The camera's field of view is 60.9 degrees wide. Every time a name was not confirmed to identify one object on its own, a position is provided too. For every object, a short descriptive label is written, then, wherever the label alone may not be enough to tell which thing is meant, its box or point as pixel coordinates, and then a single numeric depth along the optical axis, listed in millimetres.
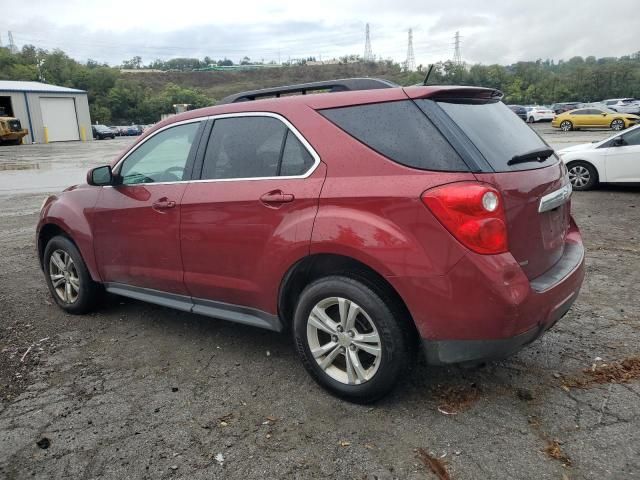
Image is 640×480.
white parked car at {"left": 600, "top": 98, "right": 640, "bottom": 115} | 39291
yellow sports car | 30114
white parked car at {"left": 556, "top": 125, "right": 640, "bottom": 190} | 9883
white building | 46344
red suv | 2660
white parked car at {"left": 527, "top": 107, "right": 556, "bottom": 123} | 41812
